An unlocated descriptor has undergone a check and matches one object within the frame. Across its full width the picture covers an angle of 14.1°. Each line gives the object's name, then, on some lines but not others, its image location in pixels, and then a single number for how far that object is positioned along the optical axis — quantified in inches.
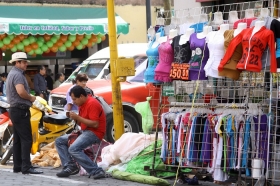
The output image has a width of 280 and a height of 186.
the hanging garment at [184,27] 620.1
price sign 592.5
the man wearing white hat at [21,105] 689.2
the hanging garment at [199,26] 605.0
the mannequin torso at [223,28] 573.5
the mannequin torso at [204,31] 587.5
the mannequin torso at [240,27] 560.4
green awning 1411.5
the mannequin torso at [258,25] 543.9
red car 952.9
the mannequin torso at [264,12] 553.9
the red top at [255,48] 536.8
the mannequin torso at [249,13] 568.9
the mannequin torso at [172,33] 621.0
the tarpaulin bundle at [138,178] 615.5
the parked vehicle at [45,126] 802.5
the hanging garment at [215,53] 568.9
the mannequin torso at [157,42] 636.1
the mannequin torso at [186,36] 601.0
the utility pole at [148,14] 1405.2
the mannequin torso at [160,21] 658.1
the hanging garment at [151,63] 632.6
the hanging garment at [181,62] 593.5
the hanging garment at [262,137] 564.4
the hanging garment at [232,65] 556.4
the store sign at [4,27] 1374.4
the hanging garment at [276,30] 541.4
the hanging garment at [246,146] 571.4
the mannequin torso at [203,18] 613.0
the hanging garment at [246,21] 565.3
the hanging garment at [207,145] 595.5
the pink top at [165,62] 613.0
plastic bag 702.3
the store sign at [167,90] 659.8
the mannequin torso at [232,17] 582.0
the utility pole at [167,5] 1233.6
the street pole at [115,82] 754.9
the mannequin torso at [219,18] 592.0
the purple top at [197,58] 585.5
